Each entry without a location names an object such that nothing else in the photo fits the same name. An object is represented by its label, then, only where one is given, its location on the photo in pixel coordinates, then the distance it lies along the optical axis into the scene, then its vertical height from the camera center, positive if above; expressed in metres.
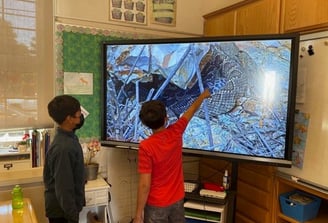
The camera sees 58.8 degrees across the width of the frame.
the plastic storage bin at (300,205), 2.08 -0.81
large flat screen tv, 2.00 +0.02
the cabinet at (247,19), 2.26 +0.64
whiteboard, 1.89 -0.06
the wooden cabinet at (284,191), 2.11 -0.80
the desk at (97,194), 2.36 -0.86
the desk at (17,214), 1.63 -0.75
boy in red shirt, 1.78 -0.50
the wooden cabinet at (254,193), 2.26 -0.82
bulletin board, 2.49 +0.26
